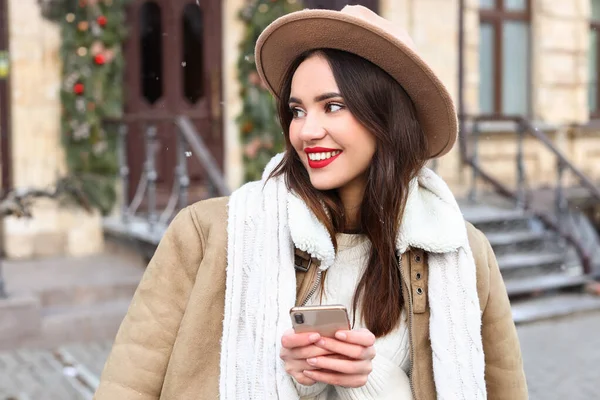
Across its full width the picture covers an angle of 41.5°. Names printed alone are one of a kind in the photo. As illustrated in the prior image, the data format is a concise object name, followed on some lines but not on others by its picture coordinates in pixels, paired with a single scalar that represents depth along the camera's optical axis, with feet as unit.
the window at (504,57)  31.86
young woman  5.78
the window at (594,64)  36.70
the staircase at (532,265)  22.59
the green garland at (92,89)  22.29
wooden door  24.54
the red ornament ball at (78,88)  22.21
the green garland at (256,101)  25.18
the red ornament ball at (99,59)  22.44
